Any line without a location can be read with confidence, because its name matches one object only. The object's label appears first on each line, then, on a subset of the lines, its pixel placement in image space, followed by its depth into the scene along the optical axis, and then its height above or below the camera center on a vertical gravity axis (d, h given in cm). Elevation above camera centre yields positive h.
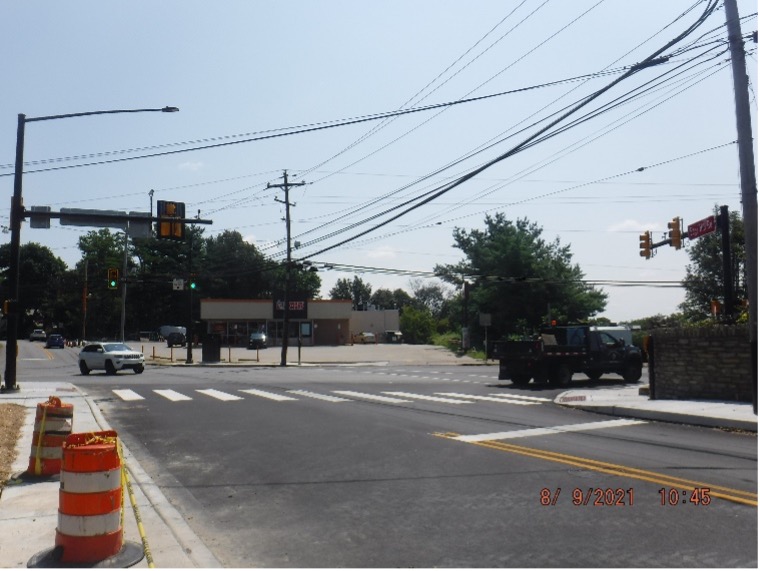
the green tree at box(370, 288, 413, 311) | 18050 +877
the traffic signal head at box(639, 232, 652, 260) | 2836 +346
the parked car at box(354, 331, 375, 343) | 9475 -41
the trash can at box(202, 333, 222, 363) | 5038 -109
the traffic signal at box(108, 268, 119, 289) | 3641 +276
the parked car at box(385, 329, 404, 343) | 10375 -29
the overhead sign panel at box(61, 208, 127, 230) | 2292 +358
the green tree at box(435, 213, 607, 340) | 6109 +386
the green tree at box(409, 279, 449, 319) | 18125 +956
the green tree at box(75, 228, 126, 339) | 10244 +685
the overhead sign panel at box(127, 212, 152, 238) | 2277 +332
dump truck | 2564 -72
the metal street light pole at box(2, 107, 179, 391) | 2316 +280
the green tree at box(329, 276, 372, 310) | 17622 +1059
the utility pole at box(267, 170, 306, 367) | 4924 +720
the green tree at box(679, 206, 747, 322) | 7406 +658
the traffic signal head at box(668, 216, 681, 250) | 2606 +361
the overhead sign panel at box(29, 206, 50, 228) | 2298 +361
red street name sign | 1950 +292
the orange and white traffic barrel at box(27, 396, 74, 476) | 968 -138
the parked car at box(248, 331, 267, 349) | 7114 -65
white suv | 3578 -123
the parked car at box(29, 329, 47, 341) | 9575 -37
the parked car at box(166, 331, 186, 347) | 7715 -54
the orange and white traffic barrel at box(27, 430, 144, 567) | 607 -149
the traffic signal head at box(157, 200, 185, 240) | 2269 +343
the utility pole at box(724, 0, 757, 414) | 1498 +380
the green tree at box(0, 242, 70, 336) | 11325 +857
